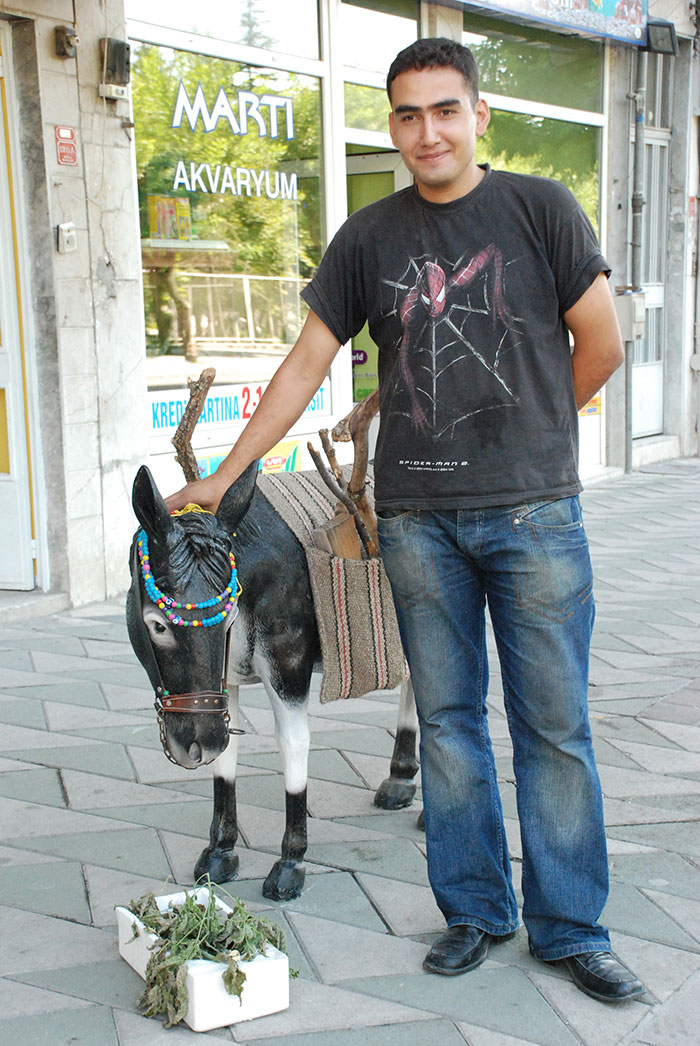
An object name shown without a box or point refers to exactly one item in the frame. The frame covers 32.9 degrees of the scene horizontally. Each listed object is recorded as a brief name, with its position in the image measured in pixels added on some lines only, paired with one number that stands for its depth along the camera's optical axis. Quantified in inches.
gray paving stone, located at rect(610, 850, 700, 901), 126.8
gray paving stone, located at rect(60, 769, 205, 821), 152.8
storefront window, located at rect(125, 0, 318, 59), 266.1
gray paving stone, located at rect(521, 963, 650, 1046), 100.5
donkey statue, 104.0
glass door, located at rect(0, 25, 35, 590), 239.3
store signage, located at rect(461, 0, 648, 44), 355.9
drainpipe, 421.4
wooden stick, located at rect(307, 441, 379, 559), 131.0
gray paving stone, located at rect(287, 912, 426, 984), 112.1
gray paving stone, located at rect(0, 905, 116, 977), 113.7
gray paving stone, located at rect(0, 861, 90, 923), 124.6
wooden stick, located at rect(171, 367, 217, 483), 124.1
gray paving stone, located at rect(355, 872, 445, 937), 120.5
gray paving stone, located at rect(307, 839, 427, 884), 132.4
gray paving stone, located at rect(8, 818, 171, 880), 134.8
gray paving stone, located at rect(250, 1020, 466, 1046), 100.2
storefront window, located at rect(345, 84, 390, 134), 322.7
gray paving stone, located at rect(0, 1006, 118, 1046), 100.9
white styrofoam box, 101.3
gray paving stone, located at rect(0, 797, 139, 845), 144.3
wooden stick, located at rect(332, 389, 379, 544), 126.0
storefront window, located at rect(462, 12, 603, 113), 373.1
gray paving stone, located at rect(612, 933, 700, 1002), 107.3
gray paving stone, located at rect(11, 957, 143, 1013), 107.5
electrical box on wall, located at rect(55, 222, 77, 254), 237.6
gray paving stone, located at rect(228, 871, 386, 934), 121.8
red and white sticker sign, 237.5
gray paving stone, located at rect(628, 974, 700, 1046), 99.5
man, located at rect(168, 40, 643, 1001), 104.3
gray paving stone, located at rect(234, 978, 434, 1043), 102.6
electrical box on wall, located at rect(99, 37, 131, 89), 242.2
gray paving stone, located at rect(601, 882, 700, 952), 116.0
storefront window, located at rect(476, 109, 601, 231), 379.9
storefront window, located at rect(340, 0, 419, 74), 320.5
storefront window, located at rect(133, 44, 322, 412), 267.0
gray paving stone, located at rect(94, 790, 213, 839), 144.9
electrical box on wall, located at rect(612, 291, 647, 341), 398.6
